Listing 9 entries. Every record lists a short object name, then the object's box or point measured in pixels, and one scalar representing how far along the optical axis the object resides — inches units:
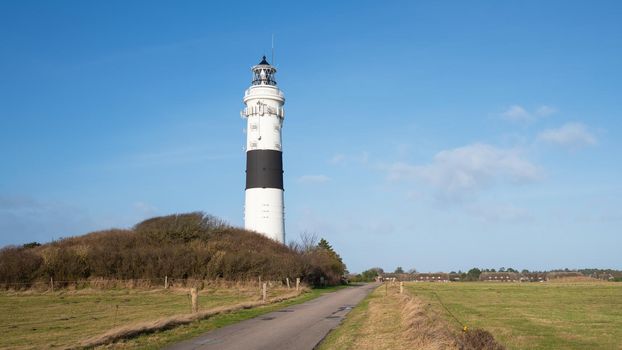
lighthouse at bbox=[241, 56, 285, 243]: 2311.8
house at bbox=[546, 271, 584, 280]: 4532.5
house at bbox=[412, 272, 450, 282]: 4770.4
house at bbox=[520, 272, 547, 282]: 4418.1
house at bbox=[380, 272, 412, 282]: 4720.7
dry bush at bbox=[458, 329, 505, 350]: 481.3
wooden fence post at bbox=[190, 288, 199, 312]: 925.2
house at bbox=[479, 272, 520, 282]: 4682.1
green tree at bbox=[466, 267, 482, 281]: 5028.5
